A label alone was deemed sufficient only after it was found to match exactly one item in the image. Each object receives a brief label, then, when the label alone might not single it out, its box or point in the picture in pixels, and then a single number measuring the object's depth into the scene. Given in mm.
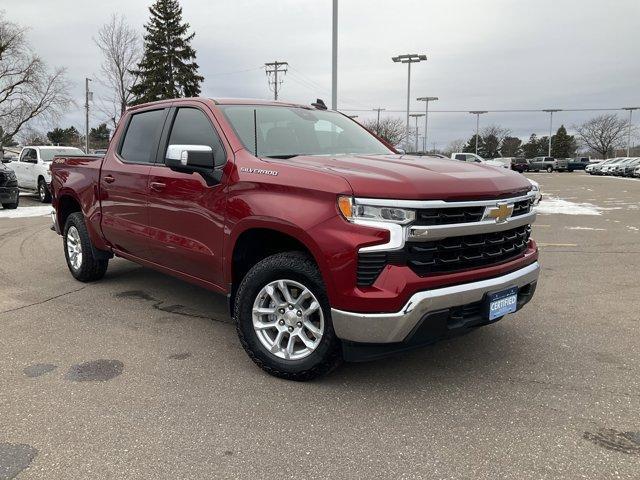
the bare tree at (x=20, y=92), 45875
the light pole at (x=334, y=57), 17312
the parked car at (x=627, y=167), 44875
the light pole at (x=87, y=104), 45700
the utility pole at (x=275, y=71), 45994
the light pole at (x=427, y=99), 50847
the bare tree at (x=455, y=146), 113406
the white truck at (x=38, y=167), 16506
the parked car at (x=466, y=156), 32850
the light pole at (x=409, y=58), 33150
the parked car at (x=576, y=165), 66969
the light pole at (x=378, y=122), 69825
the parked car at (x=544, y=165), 65075
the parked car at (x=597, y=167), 54162
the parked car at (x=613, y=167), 49438
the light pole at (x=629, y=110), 78775
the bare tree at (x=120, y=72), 39156
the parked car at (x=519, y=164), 59053
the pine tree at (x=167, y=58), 43844
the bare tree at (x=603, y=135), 97125
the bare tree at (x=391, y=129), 71312
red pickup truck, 2986
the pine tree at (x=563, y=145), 97875
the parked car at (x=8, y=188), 13914
